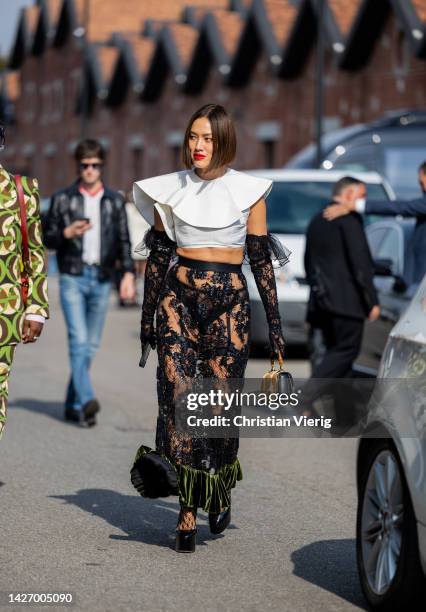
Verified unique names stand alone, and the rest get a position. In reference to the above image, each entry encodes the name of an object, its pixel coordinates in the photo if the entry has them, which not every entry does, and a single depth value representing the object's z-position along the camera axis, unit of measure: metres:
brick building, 38.22
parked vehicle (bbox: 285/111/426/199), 24.84
